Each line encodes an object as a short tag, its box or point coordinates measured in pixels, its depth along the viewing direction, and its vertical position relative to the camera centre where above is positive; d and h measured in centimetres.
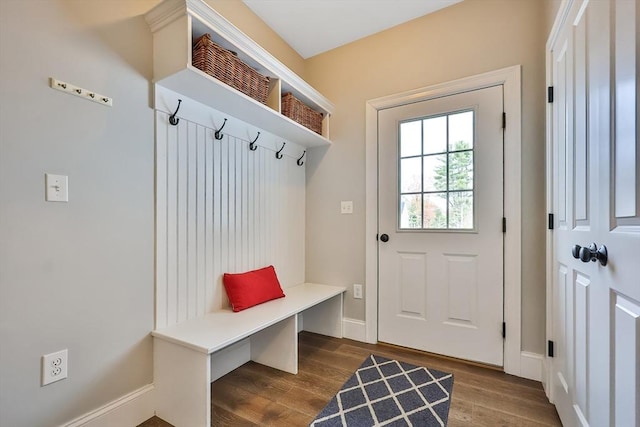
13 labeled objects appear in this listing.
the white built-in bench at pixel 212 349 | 136 -78
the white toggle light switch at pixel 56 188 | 117 +11
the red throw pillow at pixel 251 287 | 189 -53
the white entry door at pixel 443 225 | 198 -9
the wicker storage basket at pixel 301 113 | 214 +82
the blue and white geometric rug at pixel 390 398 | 145 -108
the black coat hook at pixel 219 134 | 186 +53
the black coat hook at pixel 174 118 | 161 +55
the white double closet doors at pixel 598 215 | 80 -1
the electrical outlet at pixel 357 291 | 246 -69
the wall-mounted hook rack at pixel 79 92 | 120 +55
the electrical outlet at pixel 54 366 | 115 -64
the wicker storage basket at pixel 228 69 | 146 +83
